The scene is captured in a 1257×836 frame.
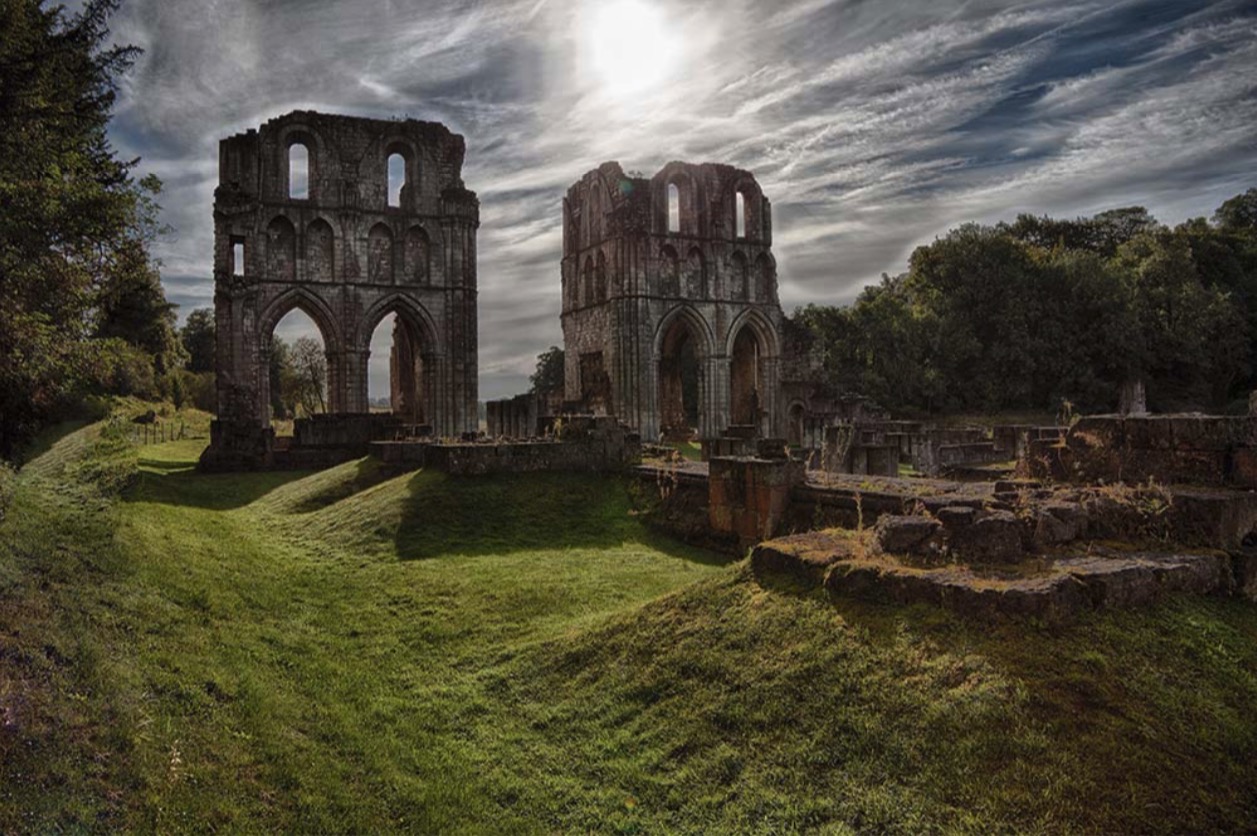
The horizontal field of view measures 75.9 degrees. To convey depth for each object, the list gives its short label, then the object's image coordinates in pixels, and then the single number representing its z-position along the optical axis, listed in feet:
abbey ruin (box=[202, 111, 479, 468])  79.92
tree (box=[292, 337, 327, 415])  139.33
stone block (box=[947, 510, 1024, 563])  16.52
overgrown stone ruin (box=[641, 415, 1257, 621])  14.83
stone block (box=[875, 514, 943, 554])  17.42
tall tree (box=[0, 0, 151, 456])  30.86
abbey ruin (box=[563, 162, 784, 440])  98.89
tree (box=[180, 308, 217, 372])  153.28
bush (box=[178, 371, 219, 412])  123.24
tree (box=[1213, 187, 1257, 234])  164.55
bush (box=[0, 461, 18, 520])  23.84
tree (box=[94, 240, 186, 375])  103.67
